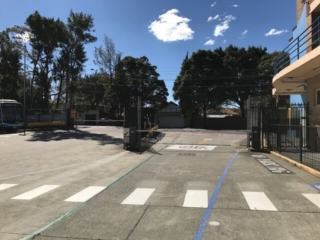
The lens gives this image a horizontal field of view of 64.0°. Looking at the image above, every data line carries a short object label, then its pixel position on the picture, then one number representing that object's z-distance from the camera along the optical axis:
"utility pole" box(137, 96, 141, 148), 15.04
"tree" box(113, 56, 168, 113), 48.38
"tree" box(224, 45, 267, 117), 40.80
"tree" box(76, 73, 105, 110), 52.07
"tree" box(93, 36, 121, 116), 53.10
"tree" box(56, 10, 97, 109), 34.55
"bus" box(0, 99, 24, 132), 27.97
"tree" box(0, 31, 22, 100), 36.49
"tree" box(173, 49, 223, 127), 42.94
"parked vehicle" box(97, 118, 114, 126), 44.70
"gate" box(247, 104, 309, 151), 13.66
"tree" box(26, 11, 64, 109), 32.48
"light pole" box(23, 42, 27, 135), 28.20
